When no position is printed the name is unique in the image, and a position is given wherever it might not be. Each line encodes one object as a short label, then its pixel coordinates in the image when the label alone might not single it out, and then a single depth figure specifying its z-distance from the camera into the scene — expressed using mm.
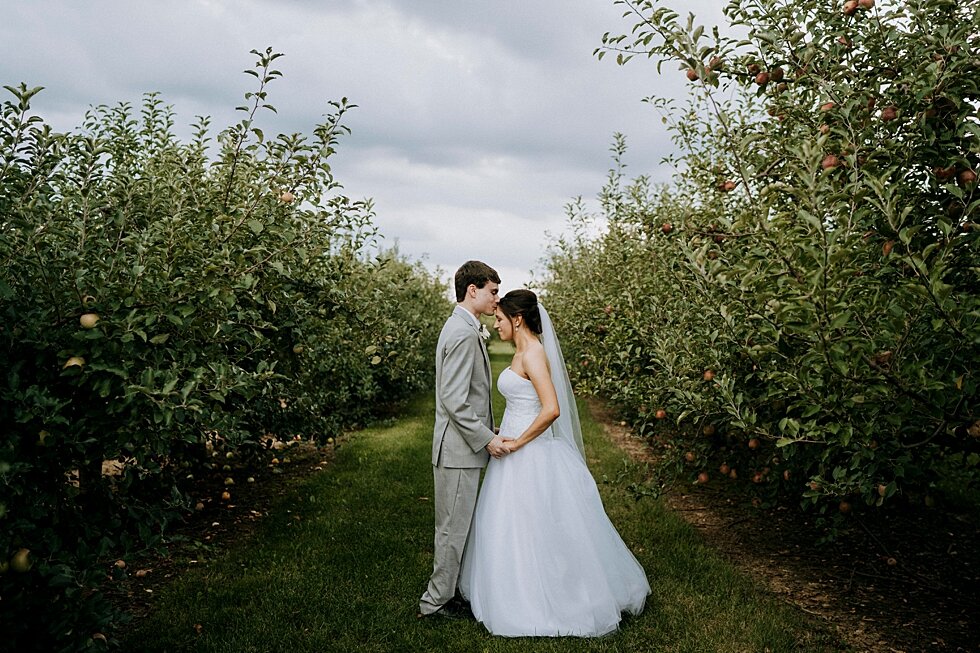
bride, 4316
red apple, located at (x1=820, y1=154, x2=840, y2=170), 3535
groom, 4453
